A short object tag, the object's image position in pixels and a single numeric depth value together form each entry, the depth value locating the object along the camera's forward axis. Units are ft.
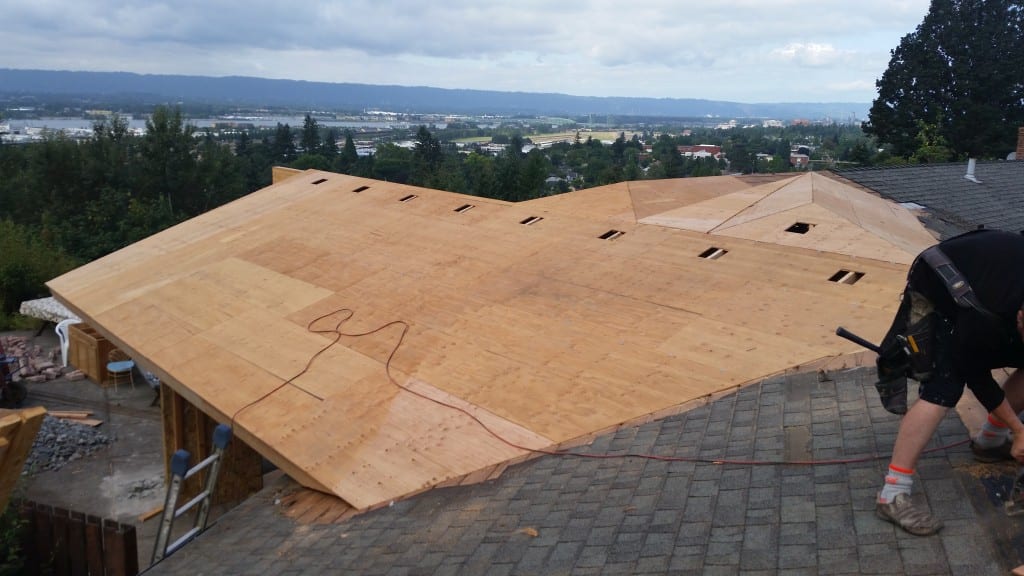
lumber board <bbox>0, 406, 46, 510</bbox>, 19.69
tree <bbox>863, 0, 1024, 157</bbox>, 110.42
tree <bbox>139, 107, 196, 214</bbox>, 121.19
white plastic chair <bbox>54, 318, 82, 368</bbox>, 53.98
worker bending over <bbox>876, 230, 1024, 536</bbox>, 11.03
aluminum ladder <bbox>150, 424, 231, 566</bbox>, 17.39
